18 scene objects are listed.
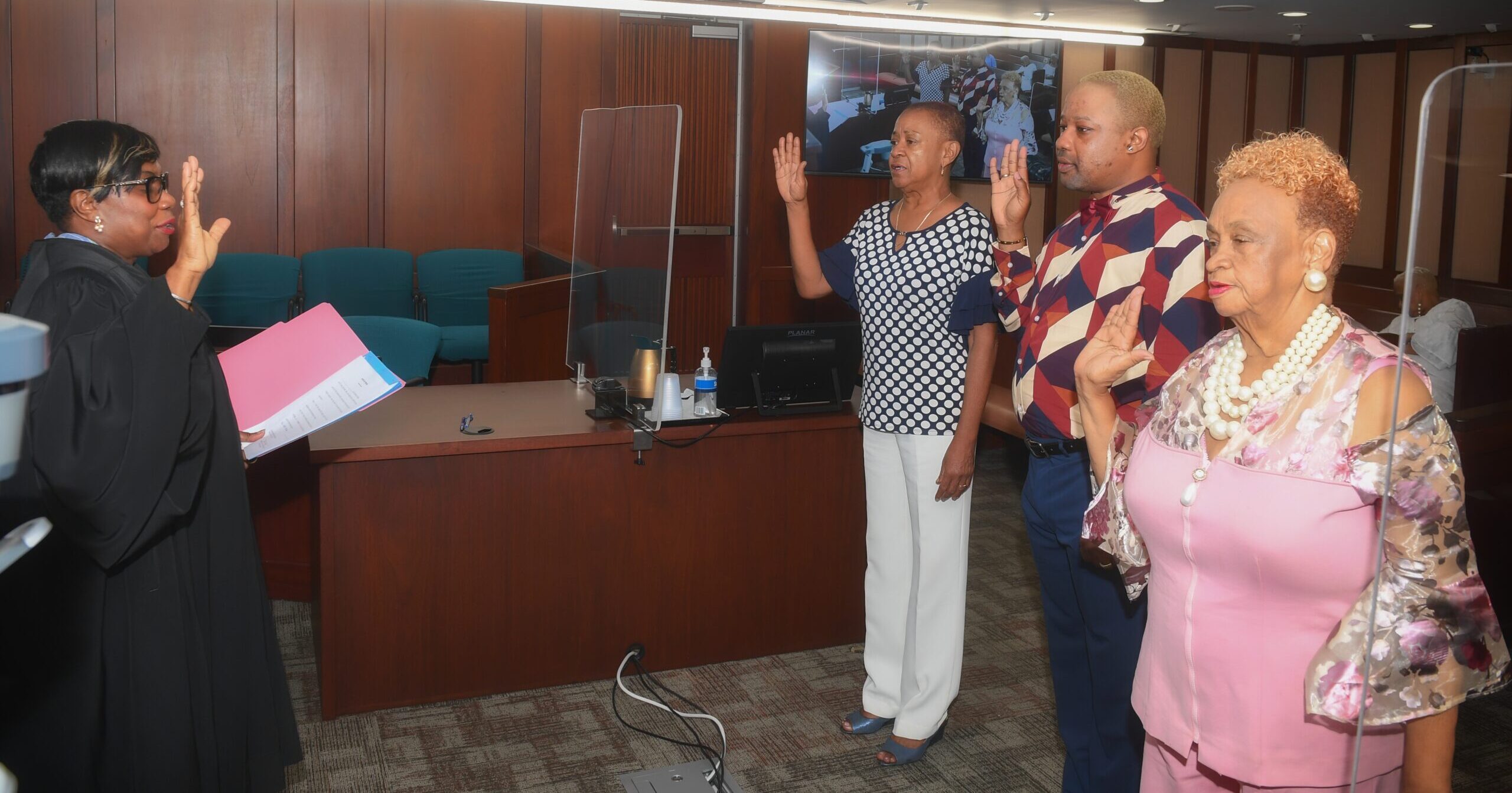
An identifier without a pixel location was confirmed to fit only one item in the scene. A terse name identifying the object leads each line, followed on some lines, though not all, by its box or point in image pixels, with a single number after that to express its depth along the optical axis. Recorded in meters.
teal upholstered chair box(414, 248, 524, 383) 7.20
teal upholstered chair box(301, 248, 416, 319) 6.93
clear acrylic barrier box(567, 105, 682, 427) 3.26
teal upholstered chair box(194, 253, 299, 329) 6.73
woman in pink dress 1.34
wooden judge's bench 3.31
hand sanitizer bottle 3.66
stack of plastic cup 3.51
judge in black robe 1.85
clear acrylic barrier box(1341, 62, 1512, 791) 1.32
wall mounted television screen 7.97
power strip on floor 2.97
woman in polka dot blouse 2.90
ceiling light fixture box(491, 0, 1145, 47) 4.43
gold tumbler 3.49
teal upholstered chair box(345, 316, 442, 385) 4.68
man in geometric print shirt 2.29
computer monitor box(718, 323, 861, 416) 3.56
